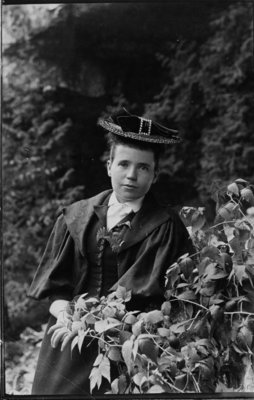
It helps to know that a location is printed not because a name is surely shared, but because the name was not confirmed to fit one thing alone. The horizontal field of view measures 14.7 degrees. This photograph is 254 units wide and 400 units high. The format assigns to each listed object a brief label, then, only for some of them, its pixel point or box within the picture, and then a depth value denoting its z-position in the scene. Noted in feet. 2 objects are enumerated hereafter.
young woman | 12.64
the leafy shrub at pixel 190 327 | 12.34
